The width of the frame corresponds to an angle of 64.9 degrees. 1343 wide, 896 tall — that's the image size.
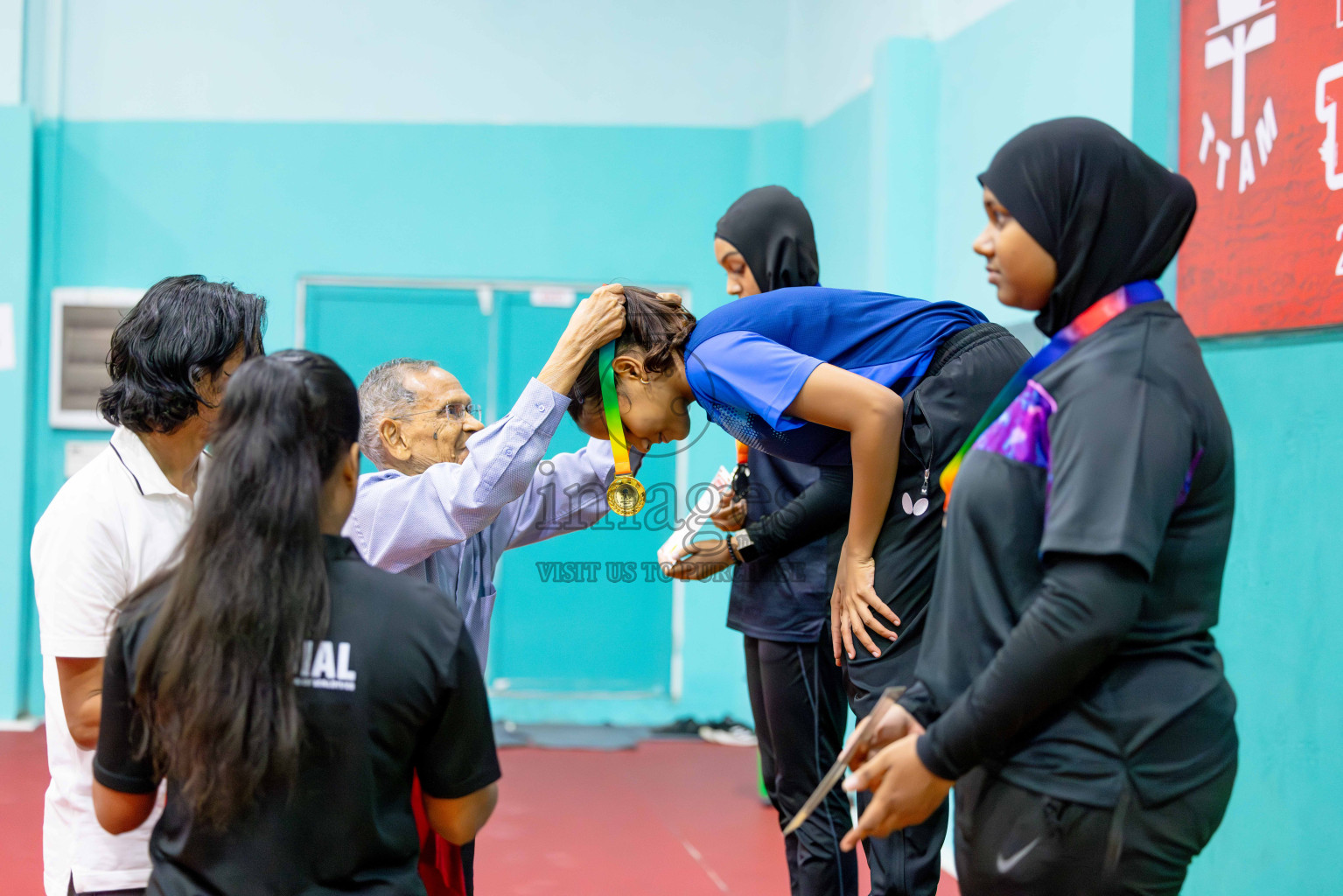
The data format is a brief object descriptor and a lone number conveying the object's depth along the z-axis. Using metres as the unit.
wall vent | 5.17
